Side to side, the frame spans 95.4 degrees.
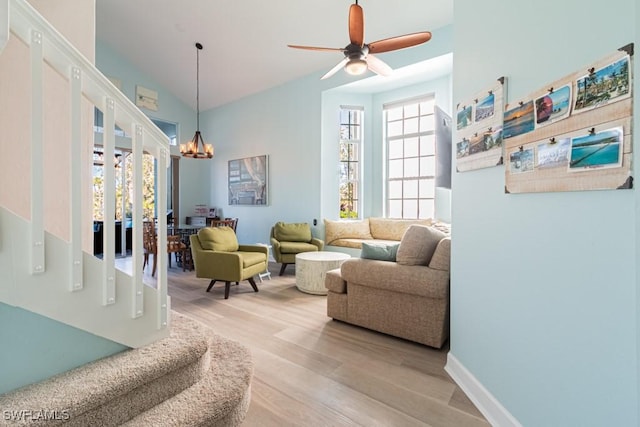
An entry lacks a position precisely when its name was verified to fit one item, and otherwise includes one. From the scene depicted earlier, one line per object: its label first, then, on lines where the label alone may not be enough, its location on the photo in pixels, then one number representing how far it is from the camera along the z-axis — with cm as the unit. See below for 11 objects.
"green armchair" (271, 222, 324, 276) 485
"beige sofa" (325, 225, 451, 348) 232
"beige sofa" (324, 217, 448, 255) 524
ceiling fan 258
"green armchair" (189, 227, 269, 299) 358
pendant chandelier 521
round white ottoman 380
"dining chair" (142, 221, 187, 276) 473
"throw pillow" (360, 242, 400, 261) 271
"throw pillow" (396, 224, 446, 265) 249
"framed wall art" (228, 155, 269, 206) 650
